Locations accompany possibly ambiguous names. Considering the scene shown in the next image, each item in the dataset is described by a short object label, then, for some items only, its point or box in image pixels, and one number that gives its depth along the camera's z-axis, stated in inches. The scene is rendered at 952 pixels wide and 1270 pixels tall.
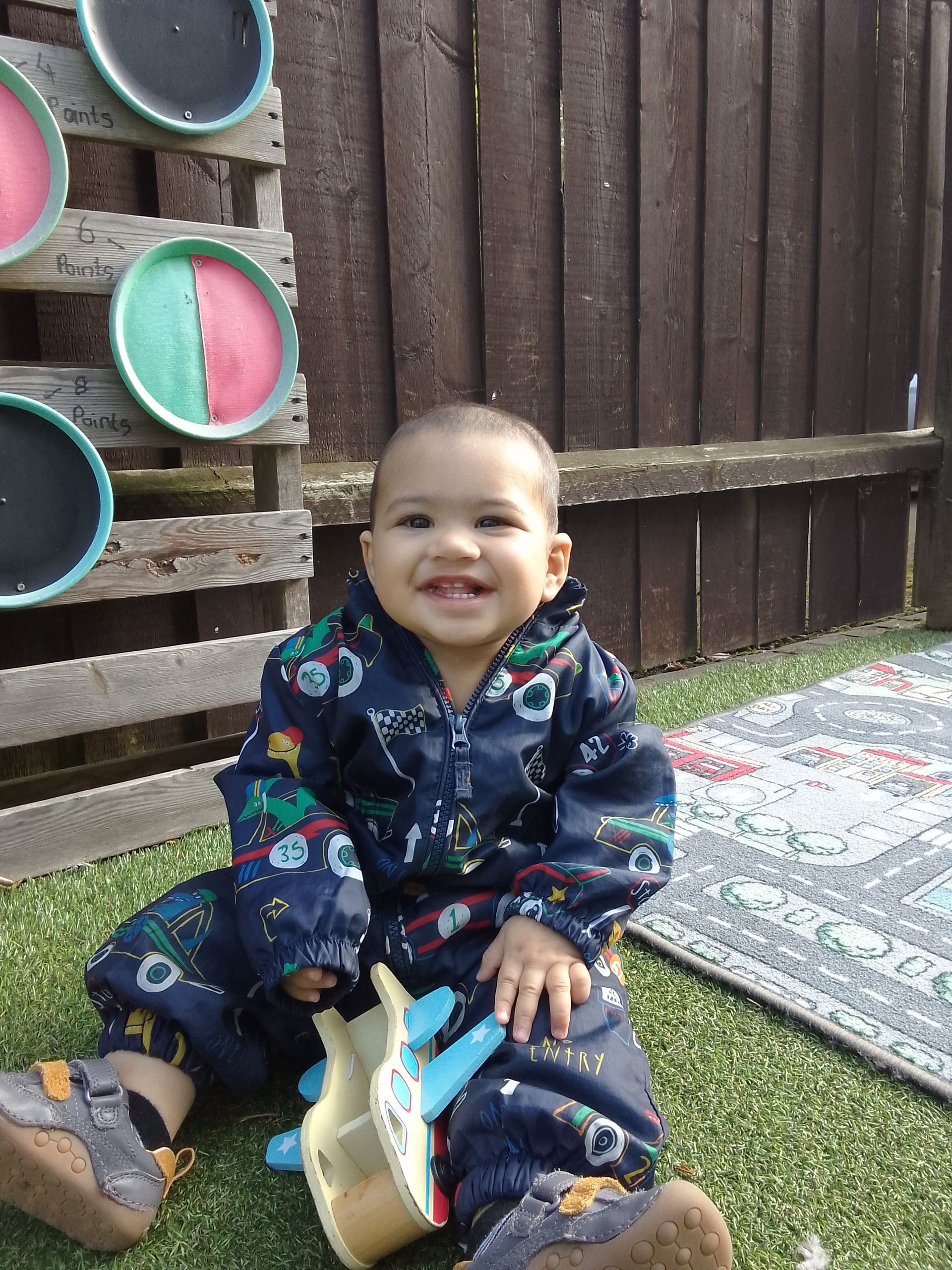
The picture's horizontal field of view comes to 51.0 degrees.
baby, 38.5
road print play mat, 54.9
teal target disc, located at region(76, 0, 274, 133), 68.7
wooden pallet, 69.2
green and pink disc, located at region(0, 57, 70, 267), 65.1
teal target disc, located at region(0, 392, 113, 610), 67.9
